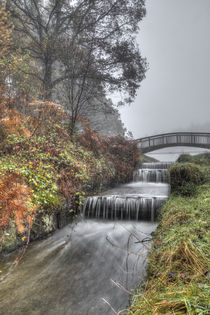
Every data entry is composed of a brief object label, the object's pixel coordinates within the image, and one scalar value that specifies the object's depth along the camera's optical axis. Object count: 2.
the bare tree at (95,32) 8.81
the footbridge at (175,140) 19.59
